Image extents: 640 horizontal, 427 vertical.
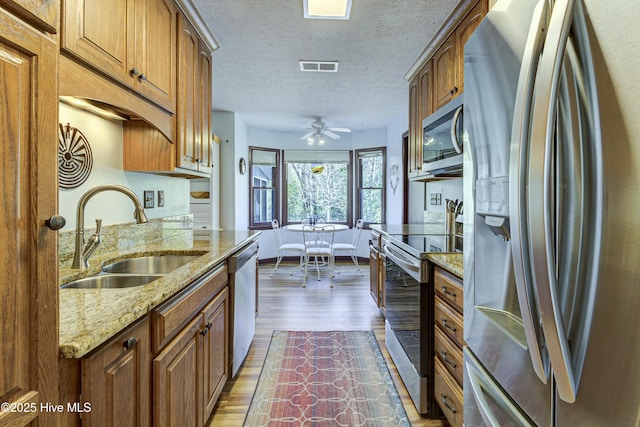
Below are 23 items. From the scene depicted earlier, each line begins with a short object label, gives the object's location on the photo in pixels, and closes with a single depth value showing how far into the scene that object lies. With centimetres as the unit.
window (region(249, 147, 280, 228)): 547
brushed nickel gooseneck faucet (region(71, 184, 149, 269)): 132
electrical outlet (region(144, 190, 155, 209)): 215
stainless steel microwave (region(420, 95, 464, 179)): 183
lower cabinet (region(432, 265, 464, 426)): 137
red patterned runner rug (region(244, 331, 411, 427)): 171
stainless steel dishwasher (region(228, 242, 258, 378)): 191
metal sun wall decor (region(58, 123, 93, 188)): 144
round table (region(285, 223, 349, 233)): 456
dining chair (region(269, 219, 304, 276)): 461
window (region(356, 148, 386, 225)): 567
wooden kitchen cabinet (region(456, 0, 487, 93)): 175
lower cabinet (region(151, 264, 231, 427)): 105
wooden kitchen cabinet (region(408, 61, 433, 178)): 250
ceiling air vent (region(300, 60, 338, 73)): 290
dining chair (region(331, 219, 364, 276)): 469
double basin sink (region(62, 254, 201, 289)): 135
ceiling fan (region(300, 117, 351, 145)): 452
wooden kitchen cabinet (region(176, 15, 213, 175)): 195
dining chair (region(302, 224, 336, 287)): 438
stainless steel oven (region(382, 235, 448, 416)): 166
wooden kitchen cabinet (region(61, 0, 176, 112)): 111
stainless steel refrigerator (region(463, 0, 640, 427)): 48
